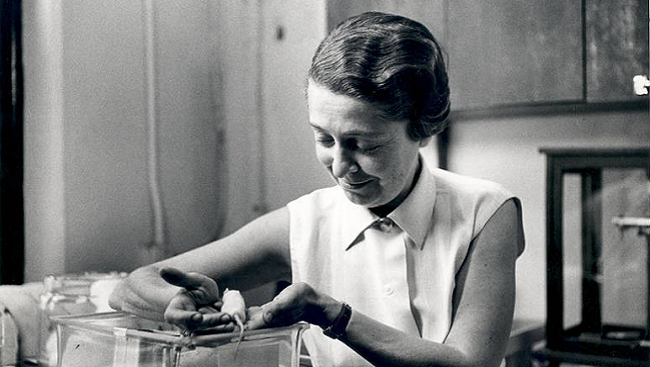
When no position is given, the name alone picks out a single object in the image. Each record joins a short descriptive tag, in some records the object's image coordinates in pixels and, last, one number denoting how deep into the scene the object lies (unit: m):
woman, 0.82
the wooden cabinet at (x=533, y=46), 1.21
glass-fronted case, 1.31
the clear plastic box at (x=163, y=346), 0.67
